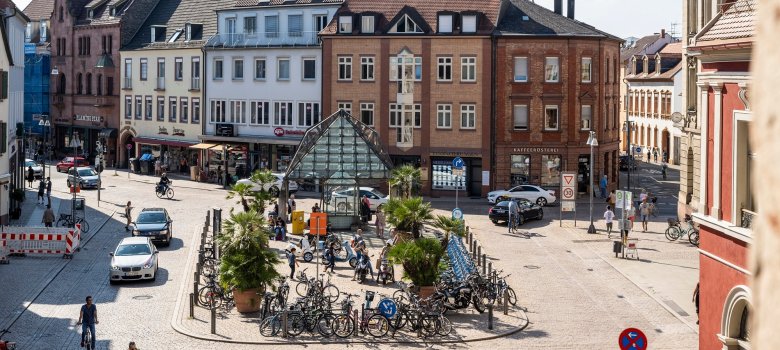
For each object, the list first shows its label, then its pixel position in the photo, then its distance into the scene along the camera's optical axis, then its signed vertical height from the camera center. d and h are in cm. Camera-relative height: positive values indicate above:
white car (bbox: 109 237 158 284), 3278 -265
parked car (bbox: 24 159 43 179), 7191 +50
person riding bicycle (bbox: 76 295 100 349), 2377 -309
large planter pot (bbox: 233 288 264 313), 2778 -322
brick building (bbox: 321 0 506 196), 6147 +553
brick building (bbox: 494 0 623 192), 6084 +419
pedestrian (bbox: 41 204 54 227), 4406 -174
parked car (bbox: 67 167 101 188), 6419 -15
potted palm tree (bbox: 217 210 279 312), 2741 -219
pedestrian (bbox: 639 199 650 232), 4840 -155
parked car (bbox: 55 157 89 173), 7656 +82
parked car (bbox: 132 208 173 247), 4094 -192
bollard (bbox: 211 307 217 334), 2554 -344
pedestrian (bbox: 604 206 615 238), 4588 -168
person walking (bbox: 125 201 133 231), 4606 -159
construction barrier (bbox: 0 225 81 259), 3788 -233
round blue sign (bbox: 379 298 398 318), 2559 -312
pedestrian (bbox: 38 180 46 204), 5591 -73
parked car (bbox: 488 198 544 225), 4916 -162
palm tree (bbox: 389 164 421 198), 4903 -20
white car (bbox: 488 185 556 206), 5722 -95
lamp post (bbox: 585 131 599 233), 4634 +148
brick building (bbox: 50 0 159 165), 8194 +847
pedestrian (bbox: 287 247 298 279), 3400 -270
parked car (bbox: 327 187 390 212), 4675 -98
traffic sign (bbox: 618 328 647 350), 1694 -257
